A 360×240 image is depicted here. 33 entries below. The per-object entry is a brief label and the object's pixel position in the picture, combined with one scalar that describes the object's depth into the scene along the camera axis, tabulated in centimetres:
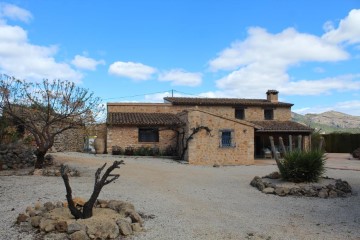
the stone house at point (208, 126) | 2202
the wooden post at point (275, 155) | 1256
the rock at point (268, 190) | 1119
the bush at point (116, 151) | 2561
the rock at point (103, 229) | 601
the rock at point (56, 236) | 592
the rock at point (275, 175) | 1291
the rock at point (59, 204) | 748
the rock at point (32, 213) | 685
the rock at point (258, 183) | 1173
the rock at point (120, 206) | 727
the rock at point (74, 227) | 600
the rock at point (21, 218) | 670
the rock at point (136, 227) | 654
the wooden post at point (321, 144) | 1264
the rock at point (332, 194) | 1070
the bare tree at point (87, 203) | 654
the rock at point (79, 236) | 582
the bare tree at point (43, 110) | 1508
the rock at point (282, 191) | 1095
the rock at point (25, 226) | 635
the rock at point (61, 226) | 613
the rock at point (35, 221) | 641
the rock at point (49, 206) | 719
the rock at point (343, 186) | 1115
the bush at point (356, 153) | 2666
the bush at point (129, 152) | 2559
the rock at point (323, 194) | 1066
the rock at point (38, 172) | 1391
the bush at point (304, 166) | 1177
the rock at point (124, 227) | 627
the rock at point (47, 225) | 617
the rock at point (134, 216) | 691
